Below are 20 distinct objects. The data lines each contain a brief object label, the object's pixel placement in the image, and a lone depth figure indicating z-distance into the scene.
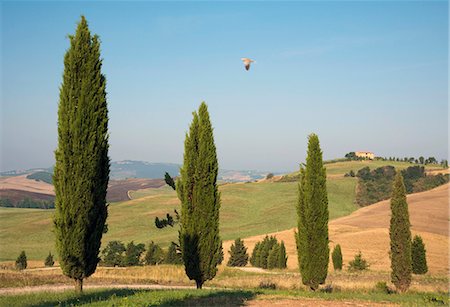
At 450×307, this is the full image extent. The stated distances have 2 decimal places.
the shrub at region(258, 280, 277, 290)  25.08
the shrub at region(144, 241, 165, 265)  46.25
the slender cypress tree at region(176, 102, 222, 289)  21.28
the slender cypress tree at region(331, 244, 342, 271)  43.75
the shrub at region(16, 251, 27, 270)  44.50
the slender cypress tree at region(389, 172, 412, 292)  25.61
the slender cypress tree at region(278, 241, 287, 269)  45.38
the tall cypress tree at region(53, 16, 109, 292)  15.88
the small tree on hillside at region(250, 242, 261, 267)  50.09
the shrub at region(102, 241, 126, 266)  47.31
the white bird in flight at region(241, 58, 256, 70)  19.49
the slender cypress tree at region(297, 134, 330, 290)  23.53
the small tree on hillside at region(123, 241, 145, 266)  45.88
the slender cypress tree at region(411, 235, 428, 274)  38.69
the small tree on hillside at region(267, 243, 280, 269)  46.00
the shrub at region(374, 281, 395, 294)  24.92
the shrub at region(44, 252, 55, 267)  50.09
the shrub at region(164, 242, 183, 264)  44.47
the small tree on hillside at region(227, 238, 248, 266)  51.22
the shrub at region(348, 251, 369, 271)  43.12
